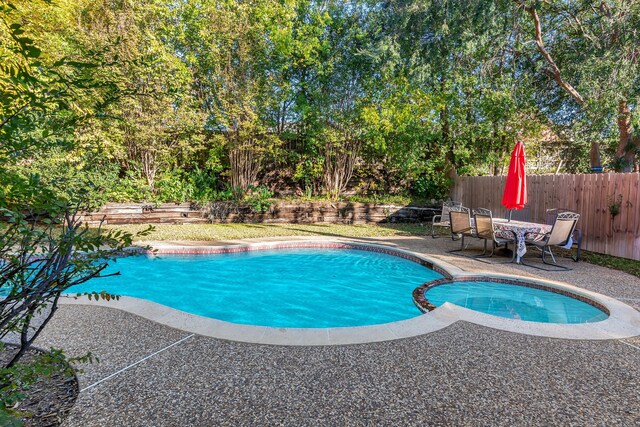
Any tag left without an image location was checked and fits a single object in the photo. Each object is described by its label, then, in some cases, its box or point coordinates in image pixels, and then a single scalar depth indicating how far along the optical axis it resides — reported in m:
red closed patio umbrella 6.58
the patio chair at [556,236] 5.94
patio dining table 6.18
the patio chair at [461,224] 7.17
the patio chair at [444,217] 8.80
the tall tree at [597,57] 8.19
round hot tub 4.02
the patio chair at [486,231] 6.52
